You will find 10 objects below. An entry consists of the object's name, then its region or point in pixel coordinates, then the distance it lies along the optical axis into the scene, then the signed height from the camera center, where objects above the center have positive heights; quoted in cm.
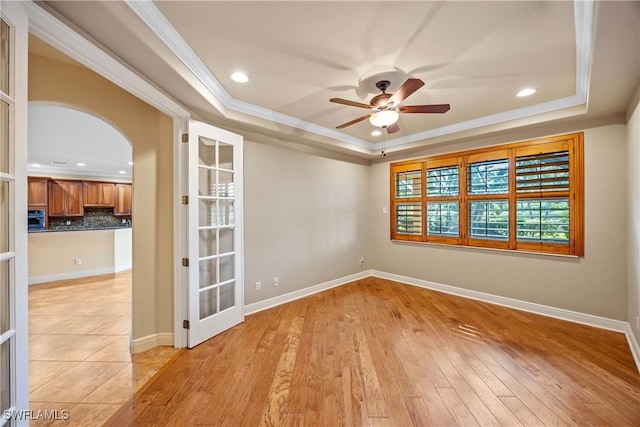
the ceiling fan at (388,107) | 232 +102
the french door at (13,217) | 113 -2
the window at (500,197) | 320 +23
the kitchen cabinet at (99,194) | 777 +61
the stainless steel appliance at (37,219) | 696 -16
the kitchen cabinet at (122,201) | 825 +40
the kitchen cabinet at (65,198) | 723 +43
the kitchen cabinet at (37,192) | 696 +58
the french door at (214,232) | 268 -22
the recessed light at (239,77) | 246 +134
